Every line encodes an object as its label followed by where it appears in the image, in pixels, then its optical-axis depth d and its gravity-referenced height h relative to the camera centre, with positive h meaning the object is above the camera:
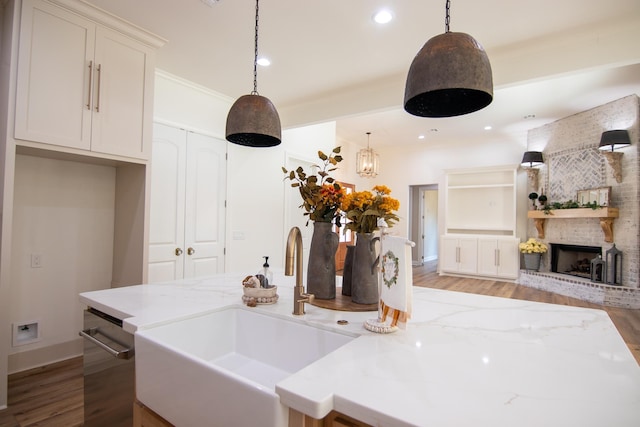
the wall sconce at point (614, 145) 4.66 +1.22
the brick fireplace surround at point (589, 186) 4.75 +0.71
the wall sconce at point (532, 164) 6.16 +1.23
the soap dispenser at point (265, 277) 1.54 -0.27
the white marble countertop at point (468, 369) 0.66 -0.38
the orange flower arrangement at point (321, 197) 1.51 +0.12
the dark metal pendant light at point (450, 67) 1.01 +0.50
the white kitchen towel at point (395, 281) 1.02 -0.18
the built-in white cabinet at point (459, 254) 7.00 -0.64
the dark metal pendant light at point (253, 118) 1.62 +0.53
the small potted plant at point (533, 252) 6.19 -0.50
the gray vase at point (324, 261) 1.52 -0.18
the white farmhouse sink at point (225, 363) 0.78 -0.47
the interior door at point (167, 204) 3.34 +0.17
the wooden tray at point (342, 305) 1.38 -0.36
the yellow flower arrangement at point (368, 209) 1.36 +0.06
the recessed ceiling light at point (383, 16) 2.41 +1.57
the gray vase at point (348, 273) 1.59 -0.25
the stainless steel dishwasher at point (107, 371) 1.26 -0.65
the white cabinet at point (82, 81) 2.13 +1.00
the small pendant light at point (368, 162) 6.67 +1.26
